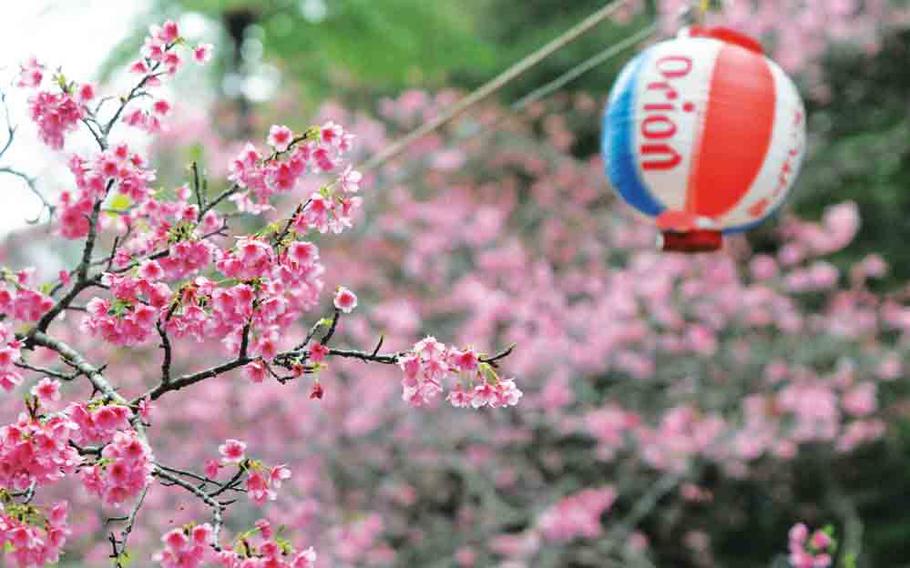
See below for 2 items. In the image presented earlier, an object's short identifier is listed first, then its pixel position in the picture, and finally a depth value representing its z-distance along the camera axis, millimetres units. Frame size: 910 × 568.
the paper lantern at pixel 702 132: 5109
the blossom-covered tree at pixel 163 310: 2979
